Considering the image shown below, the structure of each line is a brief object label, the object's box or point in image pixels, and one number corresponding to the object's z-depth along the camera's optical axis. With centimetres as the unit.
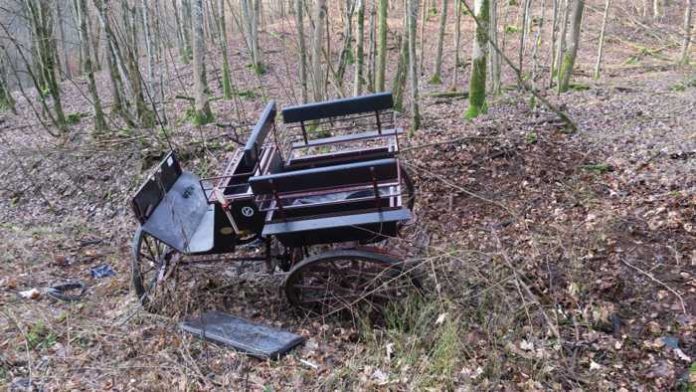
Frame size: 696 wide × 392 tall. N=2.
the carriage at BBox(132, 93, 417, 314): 357
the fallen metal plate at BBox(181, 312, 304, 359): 362
